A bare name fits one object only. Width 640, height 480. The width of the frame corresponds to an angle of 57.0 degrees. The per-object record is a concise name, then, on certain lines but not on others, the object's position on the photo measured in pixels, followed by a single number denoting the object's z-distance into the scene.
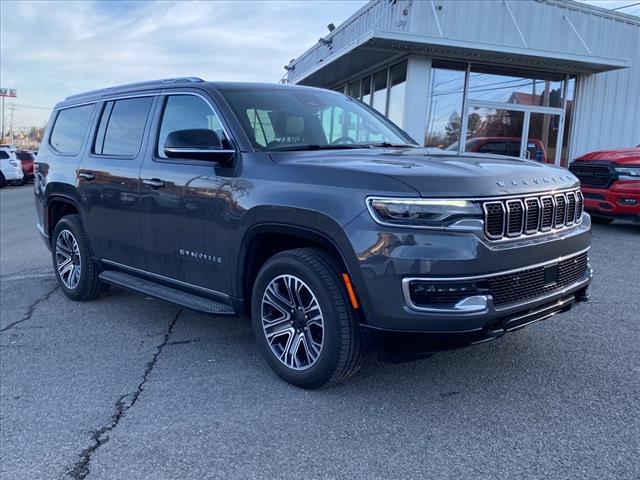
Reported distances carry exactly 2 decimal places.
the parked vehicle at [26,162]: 28.23
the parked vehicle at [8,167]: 25.61
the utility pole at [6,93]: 76.59
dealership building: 13.16
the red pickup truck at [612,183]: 9.47
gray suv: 3.05
